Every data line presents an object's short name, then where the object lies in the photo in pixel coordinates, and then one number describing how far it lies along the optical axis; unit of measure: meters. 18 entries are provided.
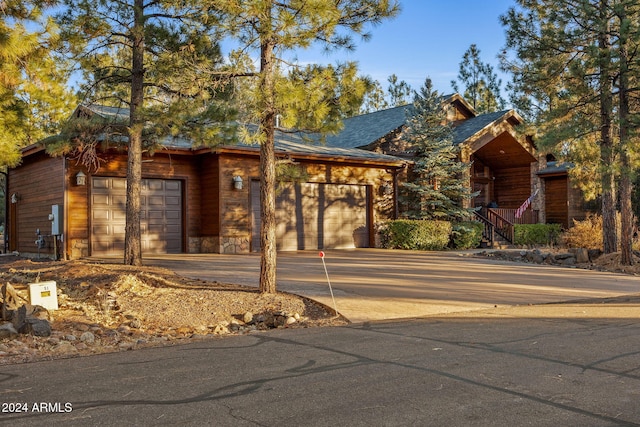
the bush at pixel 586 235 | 20.59
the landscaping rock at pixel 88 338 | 7.53
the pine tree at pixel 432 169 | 24.23
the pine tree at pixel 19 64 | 11.29
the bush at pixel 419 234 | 22.17
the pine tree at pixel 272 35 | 9.02
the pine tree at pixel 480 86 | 54.25
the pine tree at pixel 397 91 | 60.75
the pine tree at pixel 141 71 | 12.23
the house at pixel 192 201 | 17.53
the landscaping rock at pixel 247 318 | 8.79
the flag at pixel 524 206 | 28.23
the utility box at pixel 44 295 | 8.98
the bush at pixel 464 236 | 23.08
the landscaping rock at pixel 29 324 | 7.63
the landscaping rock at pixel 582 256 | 18.78
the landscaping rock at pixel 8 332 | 7.43
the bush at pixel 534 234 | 25.44
